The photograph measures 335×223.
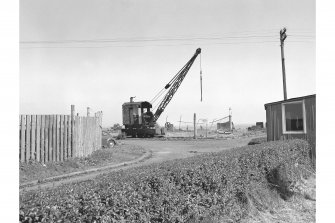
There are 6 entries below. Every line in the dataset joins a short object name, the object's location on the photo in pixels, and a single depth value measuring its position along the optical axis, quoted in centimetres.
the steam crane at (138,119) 3055
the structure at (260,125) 4929
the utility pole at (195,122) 2795
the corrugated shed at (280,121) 1279
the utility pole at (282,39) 2022
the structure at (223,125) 5149
